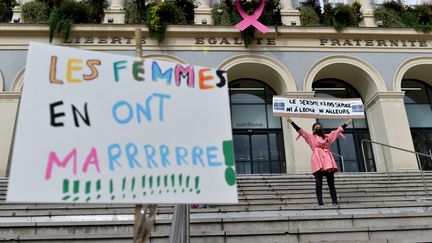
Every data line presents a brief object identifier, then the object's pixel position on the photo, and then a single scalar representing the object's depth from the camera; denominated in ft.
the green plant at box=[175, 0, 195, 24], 53.26
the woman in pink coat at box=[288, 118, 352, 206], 23.83
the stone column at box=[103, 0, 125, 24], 51.39
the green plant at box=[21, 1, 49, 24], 50.11
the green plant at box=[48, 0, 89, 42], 47.42
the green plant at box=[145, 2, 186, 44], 48.98
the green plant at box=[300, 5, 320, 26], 53.83
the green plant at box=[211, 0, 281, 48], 51.55
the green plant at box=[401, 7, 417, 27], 53.83
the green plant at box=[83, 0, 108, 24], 51.44
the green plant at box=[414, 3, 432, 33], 52.97
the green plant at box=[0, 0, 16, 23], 51.01
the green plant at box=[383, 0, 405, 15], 56.08
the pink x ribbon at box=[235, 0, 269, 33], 49.01
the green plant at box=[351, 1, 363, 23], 54.44
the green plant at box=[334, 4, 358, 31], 51.80
